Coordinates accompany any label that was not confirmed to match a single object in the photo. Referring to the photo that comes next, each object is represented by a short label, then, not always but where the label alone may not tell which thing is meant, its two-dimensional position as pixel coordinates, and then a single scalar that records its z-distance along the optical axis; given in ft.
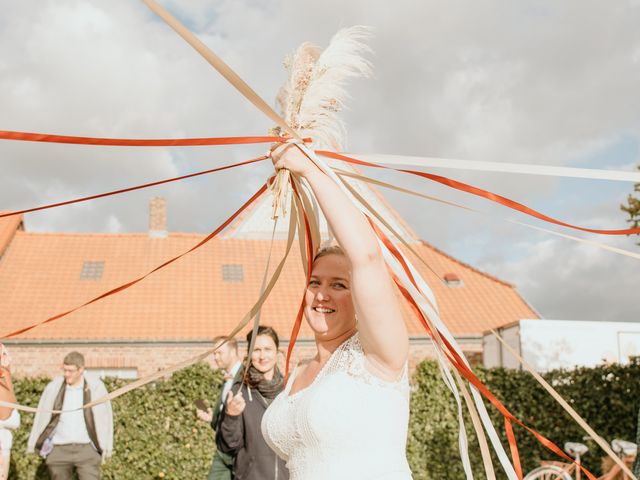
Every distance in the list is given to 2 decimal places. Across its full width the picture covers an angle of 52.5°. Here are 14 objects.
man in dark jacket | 16.14
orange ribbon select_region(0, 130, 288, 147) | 7.15
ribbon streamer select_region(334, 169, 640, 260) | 7.36
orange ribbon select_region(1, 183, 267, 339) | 9.07
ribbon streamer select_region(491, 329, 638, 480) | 6.71
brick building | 57.57
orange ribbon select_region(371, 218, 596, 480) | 7.75
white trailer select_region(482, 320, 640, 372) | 37.96
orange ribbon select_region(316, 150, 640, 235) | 7.79
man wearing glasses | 21.53
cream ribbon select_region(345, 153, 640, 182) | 6.93
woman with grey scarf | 14.73
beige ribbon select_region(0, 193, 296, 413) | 8.22
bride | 6.61
